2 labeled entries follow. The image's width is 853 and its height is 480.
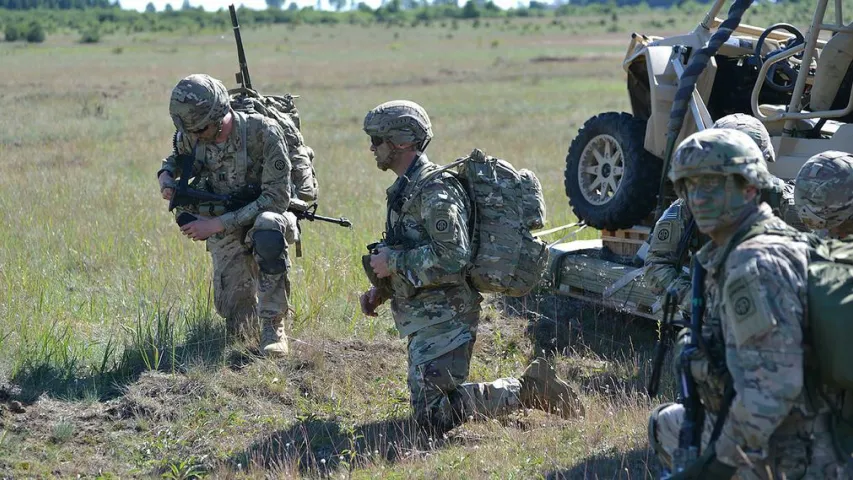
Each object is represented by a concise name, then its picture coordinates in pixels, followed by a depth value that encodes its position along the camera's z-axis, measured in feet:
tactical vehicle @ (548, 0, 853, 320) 22.70
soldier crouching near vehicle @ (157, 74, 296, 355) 20.98
